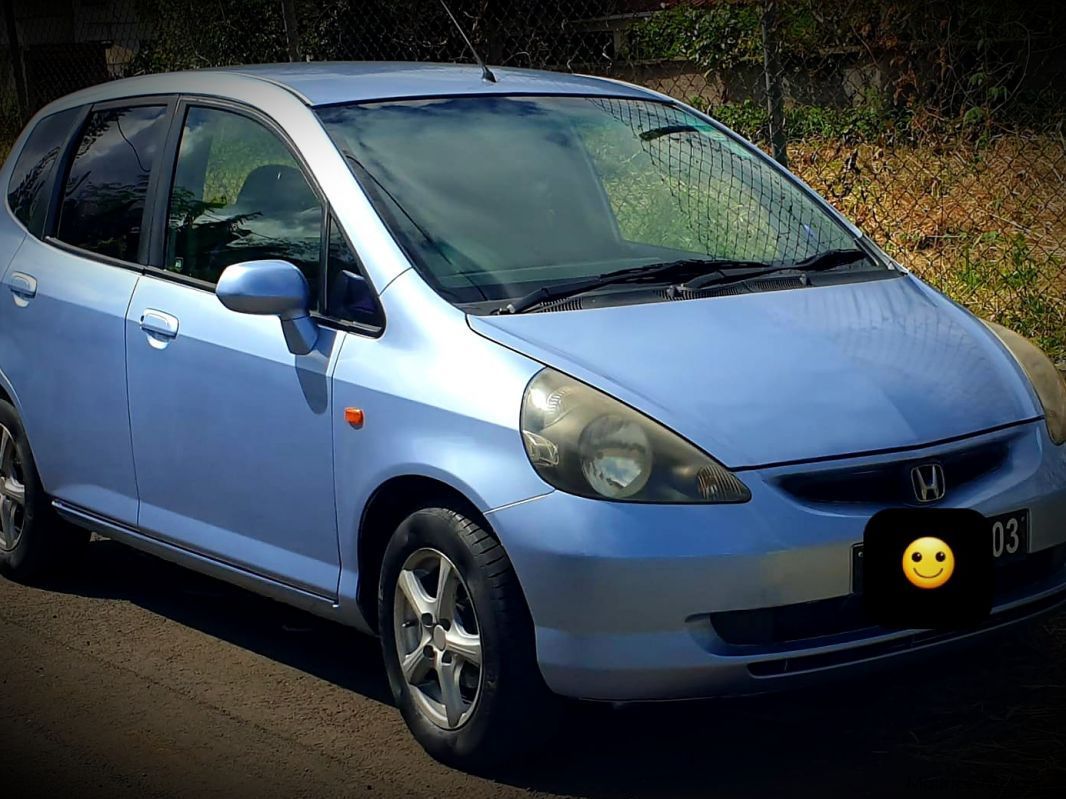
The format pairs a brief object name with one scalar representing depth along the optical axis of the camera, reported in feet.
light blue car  12.24
